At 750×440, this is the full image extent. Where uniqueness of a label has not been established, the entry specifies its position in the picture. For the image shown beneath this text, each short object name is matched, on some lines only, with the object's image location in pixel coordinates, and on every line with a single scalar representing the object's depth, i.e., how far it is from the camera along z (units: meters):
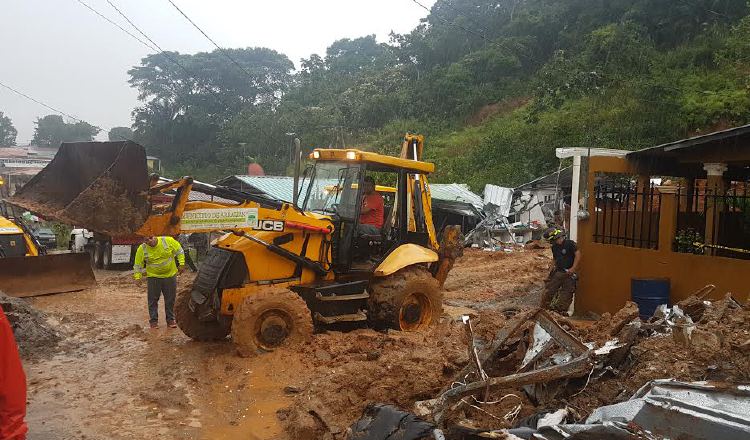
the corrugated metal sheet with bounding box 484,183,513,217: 22.70
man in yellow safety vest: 8.79
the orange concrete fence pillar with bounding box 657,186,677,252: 8.55
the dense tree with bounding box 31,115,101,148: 64.38
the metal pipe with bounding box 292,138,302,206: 6.75
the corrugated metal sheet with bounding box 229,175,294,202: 20.69
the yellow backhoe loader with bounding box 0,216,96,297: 10.31
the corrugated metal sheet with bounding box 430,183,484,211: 22.58
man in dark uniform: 9.52
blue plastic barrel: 8.27
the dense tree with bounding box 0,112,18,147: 69.81
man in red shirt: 7.91
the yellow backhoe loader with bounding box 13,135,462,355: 6.20
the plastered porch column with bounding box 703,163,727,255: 8.56
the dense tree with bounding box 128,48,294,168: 48.00
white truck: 15.55
